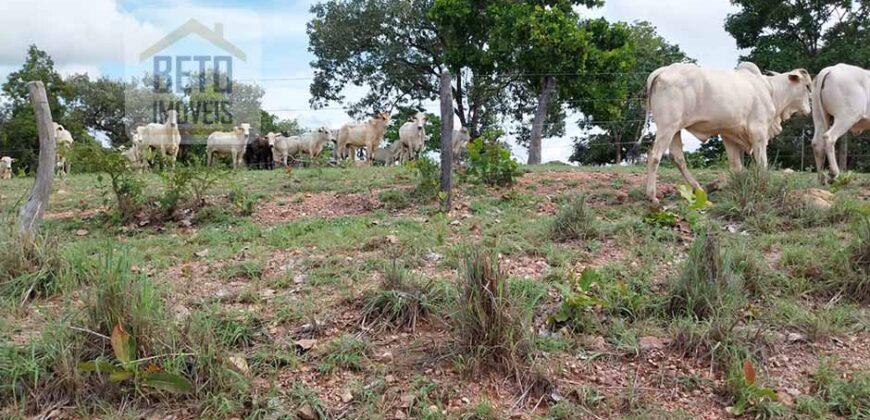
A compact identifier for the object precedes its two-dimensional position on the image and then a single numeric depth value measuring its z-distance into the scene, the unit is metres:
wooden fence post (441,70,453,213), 6.15
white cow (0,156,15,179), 18.03
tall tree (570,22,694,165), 17.77
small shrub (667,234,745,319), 3.41
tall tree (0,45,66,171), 24.97
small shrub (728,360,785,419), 2.72
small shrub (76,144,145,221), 6.03
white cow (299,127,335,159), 17.69
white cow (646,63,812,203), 6.09
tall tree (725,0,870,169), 16.44
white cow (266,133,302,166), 17.92
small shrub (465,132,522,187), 7.25
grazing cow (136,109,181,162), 14.80
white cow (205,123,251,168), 16.19
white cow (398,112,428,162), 15.78
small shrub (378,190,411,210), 6.54
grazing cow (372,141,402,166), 17.62
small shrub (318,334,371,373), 3.08
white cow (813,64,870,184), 6.97
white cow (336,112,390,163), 16.06
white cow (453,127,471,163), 14.12
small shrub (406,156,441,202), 6.63
